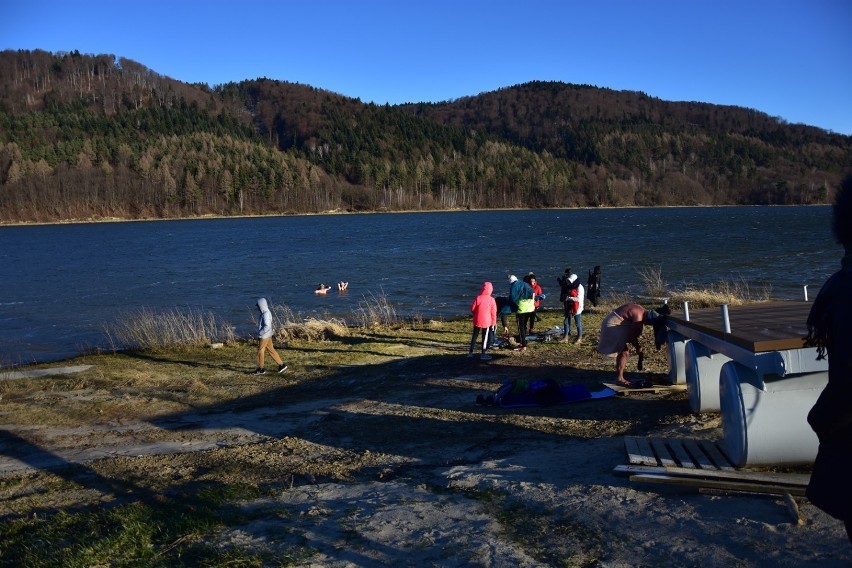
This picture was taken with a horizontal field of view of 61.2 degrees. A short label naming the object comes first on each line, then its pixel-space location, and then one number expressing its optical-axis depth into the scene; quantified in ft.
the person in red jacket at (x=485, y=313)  44.55
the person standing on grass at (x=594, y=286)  67.16
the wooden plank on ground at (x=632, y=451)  20.65
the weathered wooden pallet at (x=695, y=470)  18.15
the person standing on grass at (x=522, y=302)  47.57
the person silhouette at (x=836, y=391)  8.77
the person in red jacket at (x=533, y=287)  51.81
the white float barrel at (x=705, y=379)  26.27
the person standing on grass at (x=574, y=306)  49.39
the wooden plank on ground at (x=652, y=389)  31.78
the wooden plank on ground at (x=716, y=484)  17.81
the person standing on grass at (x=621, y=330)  32.86
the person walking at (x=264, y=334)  45.47
